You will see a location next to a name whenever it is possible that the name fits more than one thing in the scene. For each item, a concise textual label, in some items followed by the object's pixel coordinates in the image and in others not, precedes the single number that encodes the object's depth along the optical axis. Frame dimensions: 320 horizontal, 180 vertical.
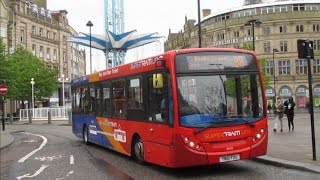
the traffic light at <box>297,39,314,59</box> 12.64
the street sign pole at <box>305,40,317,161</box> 12.44
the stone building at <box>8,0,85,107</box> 77.31
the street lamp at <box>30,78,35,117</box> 57.05
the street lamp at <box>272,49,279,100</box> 82.84
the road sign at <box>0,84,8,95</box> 33.94
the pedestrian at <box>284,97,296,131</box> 23.55
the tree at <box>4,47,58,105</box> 59.45
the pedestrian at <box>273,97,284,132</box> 23.64
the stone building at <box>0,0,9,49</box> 69.88
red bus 11.23
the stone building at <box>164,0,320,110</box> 88.12
